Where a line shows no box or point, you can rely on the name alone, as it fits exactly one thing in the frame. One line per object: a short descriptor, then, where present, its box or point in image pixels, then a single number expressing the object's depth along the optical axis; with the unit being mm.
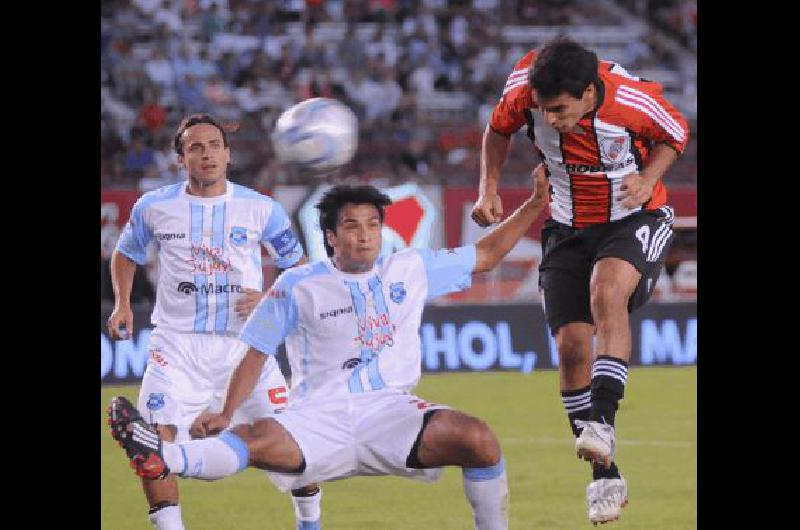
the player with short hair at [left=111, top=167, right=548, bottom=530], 13078
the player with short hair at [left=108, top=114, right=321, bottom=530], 15805
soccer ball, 17437
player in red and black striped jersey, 13531
